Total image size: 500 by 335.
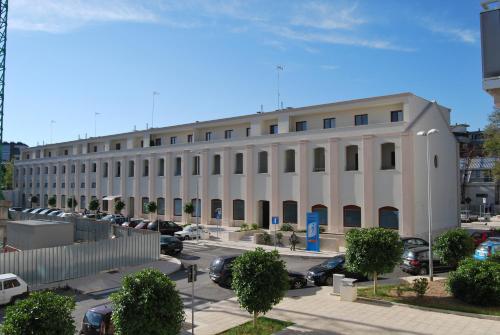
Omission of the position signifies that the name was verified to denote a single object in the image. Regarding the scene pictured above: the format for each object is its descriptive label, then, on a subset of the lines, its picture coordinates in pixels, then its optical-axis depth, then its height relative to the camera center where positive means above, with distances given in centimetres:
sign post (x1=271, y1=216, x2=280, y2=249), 3145 -191
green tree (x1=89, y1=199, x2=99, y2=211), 5641 -139
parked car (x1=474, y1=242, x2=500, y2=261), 2358 -316
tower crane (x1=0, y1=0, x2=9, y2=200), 3791 +1336
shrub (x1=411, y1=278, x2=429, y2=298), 1669 -365
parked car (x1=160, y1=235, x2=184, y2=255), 2898 -347
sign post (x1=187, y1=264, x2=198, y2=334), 1365 -252
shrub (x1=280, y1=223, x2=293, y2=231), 3662 -285
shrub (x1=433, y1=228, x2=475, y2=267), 1998 -248
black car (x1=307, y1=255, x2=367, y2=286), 2052 -381
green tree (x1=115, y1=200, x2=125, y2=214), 5334 -133
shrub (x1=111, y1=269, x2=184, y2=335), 1089 -290
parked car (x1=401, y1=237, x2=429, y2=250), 2744 -316
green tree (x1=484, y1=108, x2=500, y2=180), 4759 +645
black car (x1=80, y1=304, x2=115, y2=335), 1260 -382
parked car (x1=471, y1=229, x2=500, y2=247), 3136 -324
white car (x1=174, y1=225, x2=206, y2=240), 3781 -345
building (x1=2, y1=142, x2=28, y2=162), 15550 +1684
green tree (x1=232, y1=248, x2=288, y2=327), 1354 -278
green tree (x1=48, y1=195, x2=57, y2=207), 7044 -106
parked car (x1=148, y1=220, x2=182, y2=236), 3853 -301
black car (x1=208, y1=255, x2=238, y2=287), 2032 -371
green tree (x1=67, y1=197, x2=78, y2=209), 6398 -118
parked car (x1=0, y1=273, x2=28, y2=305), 1775 -395
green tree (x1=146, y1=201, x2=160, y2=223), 4797 -142
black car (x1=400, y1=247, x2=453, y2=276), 2225 -362
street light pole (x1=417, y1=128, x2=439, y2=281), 2025 -335
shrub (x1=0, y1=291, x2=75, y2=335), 941 -274
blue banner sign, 3067 -273
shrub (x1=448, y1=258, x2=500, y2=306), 1537 -329
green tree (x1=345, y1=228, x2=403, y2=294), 1703 -228
